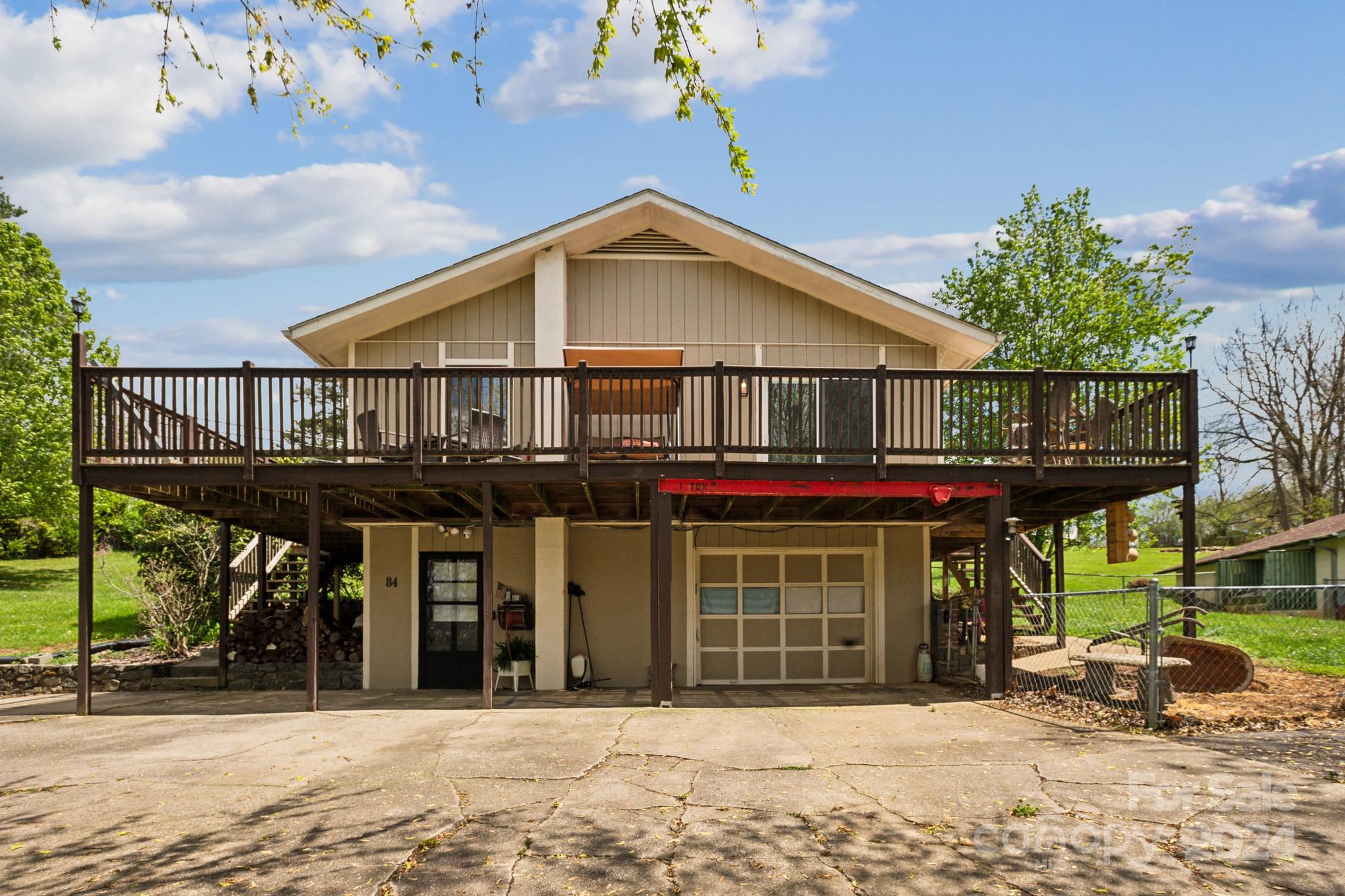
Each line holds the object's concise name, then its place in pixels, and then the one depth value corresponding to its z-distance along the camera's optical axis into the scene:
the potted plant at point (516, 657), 14.30
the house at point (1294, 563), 28.91
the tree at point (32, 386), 25.83
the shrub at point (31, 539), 33.44
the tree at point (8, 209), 37.13
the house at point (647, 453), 11.75
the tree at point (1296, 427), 38.59
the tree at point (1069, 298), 28.61
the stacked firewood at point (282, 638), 15.51
